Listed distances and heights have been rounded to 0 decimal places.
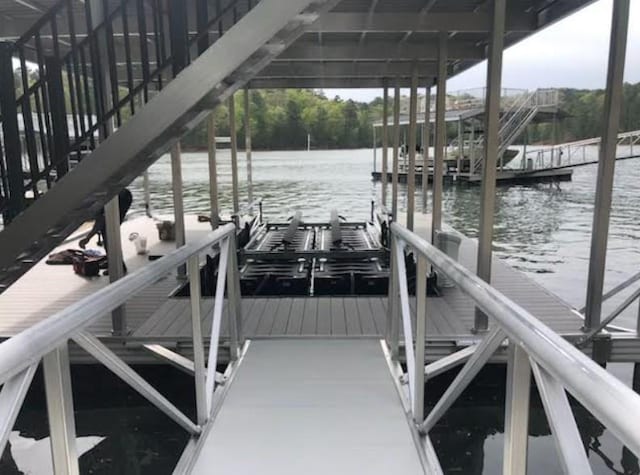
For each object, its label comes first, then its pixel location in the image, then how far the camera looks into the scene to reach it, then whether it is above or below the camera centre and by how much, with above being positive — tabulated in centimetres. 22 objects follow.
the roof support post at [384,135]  956 +19
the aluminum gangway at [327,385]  91 -98
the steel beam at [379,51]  632 +116
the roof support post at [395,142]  813 +5
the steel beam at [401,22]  463 +111
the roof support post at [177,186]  514 -39
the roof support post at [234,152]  772 -9
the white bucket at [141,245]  687 -131
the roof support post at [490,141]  338 +2
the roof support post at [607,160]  326 -11
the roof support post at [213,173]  618 -32
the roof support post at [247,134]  940 +23
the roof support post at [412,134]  701 +16
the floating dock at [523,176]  2208 -140
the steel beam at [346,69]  785 +117
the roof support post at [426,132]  863 +22
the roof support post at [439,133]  537 +13
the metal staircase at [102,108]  241 +20
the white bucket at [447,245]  522 -103
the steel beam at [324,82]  920 +116
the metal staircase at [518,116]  2009 +111
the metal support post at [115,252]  370 -76
